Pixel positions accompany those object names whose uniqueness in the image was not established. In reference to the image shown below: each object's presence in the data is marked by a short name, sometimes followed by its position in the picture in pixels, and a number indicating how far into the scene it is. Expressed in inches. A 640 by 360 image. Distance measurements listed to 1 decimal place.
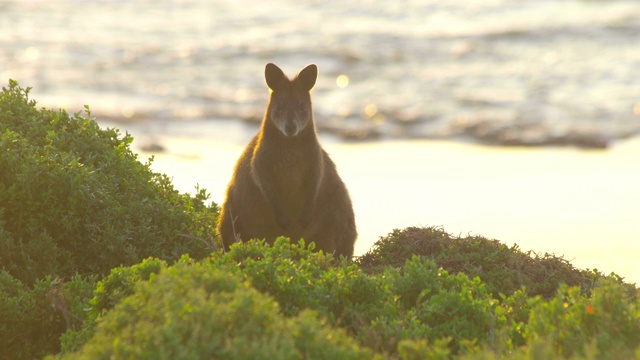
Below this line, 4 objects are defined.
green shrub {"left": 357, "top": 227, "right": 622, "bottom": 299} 675.4
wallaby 756.6
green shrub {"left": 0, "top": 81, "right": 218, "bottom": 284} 653.9
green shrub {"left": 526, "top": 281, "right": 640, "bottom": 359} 459.2
